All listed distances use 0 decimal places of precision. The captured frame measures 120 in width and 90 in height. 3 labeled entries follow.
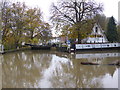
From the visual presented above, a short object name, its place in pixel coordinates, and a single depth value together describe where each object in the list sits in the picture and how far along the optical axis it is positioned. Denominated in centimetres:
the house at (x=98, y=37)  3127
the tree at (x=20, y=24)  2308
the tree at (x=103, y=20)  4284
